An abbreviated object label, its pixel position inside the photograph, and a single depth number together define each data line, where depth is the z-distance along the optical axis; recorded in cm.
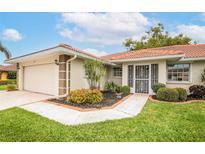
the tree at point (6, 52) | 2698
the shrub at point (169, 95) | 872
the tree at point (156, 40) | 2395
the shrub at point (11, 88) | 1417
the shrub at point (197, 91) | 974
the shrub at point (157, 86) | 1002
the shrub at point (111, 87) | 1264
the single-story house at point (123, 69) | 916
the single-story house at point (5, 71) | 2873
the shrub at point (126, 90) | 1150
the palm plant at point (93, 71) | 896
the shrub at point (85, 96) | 757
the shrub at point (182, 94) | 911
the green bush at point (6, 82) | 2507
